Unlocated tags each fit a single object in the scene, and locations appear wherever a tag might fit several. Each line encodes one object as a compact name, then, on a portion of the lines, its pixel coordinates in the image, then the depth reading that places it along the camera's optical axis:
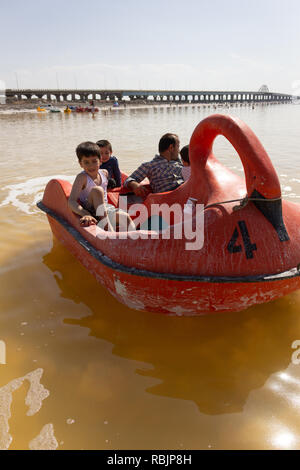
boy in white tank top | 3.01
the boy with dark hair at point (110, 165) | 4.19
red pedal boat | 2.07
